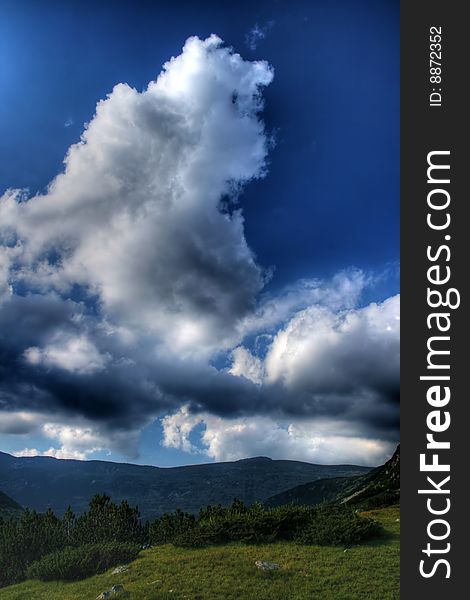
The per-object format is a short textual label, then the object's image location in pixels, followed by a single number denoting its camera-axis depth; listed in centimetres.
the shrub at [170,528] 4706
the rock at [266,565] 3331
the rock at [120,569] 3625
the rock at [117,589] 3123
